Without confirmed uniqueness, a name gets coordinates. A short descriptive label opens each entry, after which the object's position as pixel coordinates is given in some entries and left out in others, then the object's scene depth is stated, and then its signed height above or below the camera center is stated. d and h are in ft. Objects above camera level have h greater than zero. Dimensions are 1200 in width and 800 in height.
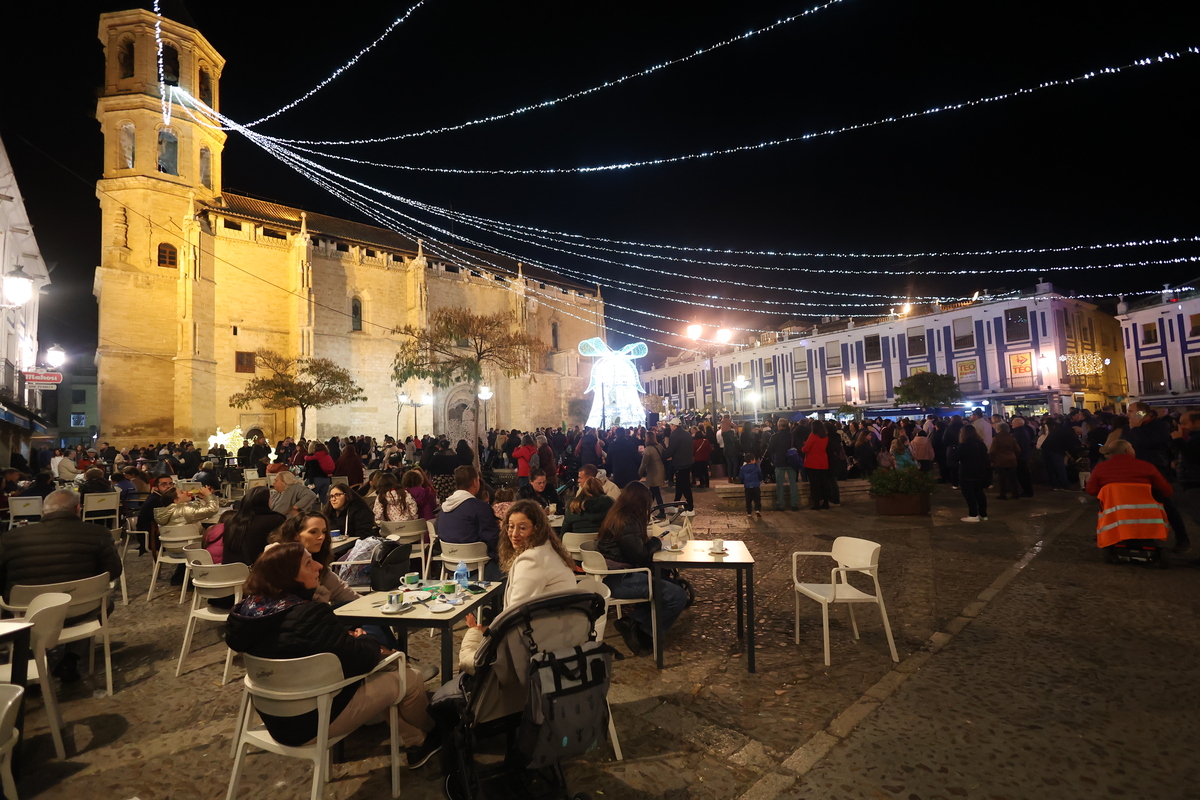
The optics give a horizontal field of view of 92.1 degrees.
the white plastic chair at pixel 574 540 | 14.73 -2.61
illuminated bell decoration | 79.10 +6.47
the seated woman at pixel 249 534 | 14.35 -2.08
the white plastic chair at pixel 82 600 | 11.39 -2.84
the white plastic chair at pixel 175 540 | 18.76 -2.83
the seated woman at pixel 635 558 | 13.00 -2.77
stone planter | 28.40 -3.98
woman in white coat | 9.13 -2.03
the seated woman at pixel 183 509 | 21.42 -2.13
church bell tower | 73.67 +26.59
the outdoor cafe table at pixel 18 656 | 8.82 -3.03
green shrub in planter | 28.37 -2.88
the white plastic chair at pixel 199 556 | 14.67 -2.63
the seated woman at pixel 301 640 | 7.49 -2.49
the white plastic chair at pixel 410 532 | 18.75 -2.83
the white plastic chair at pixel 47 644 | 9.37 -3.08
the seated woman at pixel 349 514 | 18.51 -2.21
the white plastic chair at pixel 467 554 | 15.20 -2.96
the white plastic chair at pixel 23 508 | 23.29 -1.95
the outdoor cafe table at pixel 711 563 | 11.66 -2.77
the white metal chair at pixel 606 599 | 8.68 -3.24
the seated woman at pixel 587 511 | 15.64 -2.01
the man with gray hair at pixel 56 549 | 12.22 -1.96
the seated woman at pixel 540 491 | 20.65 -2.56
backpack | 6.88 -3.25
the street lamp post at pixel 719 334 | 41.97 +7.21
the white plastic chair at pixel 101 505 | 24.47 -2.08
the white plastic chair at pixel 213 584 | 12.97 -2.98
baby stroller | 6.94 -3.22
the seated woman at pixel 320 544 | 11.00 -2.01
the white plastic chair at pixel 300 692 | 7.23 -3.05
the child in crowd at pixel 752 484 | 30.30 -2.80
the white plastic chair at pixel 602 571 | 12.38 -2.95
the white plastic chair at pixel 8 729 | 6.56 -3.11
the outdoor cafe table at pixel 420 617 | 9.31 -2.82
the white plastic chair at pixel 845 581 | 12.15 -3.36
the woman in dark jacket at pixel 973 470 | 25.62 -2.21
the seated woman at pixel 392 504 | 19.74 -2.01
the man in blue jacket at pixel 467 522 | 16.07 -2.24
